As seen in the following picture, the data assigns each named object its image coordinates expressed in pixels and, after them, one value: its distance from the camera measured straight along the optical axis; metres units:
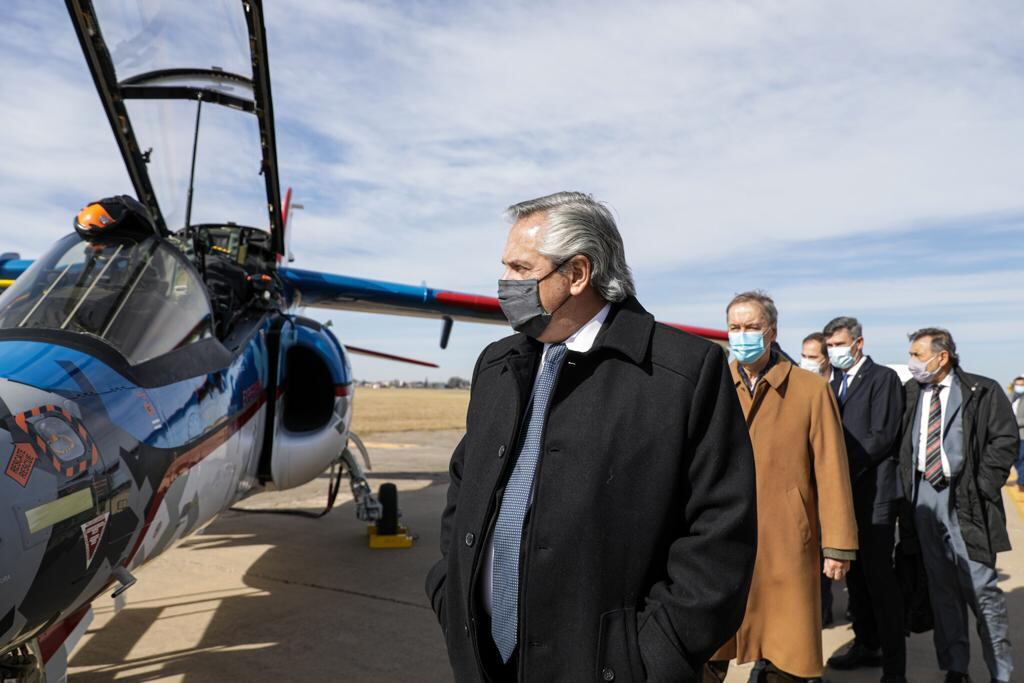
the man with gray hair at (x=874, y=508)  3.99
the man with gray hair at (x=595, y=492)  1.59
